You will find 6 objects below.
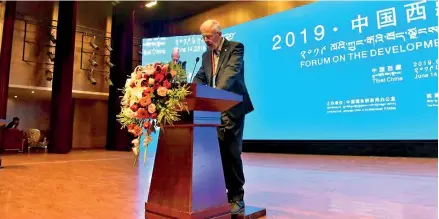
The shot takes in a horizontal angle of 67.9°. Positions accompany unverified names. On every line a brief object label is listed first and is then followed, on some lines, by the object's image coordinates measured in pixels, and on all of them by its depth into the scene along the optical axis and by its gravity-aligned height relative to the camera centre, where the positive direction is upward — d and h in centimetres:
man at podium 152 +11
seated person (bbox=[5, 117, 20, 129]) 859 -6
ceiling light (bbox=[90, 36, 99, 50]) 985 +243
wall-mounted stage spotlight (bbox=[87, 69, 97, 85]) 1006 +146
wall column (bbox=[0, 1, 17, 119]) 742 +161
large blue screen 475 +106
